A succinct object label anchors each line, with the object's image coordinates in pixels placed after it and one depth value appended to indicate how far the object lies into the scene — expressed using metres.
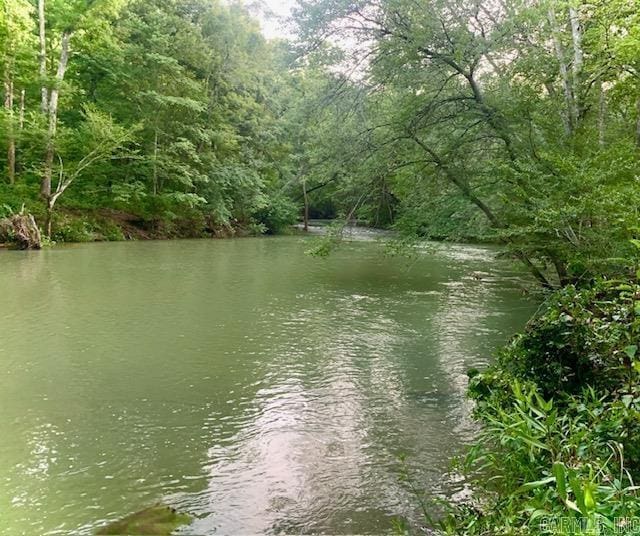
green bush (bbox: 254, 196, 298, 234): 28.91
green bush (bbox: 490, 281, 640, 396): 2.62
